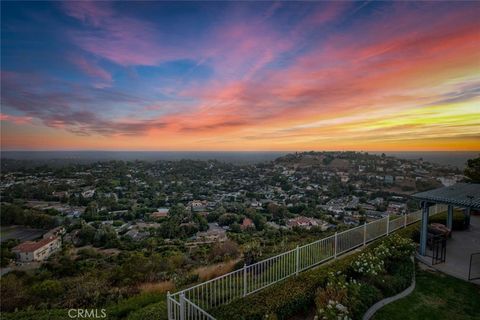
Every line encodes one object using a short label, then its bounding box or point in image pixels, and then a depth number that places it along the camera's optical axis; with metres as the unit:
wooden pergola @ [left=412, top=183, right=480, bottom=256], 5.68
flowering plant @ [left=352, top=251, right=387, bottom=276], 4.81
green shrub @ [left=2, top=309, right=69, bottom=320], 4.17
